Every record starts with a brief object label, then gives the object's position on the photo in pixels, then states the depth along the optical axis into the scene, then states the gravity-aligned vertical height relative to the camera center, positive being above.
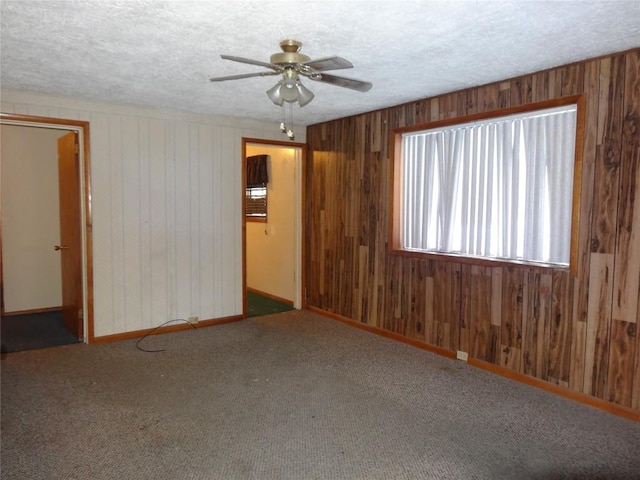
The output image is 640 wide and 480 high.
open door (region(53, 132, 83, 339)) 4.24 -0.22
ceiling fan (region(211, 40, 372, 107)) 2.31 +0.78
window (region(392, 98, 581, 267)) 3.17 +0.24
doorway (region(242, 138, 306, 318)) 5.60 -0.36
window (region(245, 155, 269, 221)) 6.30 +0.38
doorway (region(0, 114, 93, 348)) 4.12 -0.25
